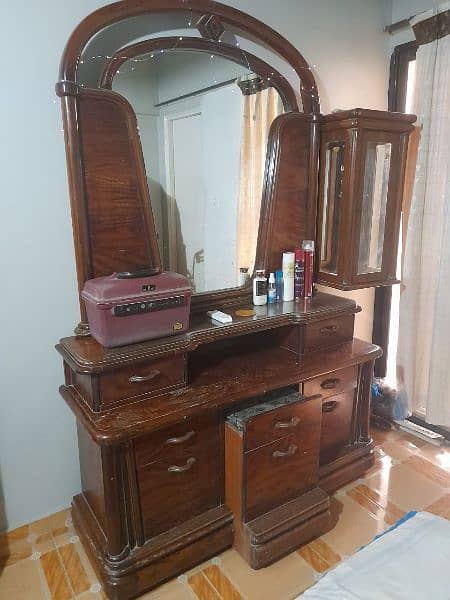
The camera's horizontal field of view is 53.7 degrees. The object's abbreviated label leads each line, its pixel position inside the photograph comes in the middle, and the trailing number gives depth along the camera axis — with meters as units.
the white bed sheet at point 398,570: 0.83
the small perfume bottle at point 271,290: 1.81
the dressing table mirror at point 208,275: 1.35
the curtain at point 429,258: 1.97
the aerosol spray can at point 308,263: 1.84
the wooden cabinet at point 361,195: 1.73
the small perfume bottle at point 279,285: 1.84
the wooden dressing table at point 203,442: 1.32
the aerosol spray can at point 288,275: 1.81
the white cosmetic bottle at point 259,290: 1.77
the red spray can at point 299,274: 1.83
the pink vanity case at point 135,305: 1.30
